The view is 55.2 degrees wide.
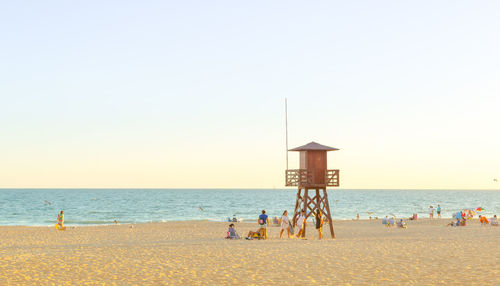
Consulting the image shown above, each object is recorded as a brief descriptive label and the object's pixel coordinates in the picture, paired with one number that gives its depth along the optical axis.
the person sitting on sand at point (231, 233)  25.59
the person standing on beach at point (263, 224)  24.95
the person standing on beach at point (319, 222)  26.29
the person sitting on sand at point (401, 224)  38.00
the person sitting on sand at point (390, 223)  41.37
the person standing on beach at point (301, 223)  25.98
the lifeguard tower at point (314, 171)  29.20
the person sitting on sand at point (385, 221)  41.71
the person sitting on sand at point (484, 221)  40.91
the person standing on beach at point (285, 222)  26.09
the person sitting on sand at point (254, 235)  25.29
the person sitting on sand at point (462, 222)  38.58
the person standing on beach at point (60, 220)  33.78
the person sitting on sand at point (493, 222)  38.22
